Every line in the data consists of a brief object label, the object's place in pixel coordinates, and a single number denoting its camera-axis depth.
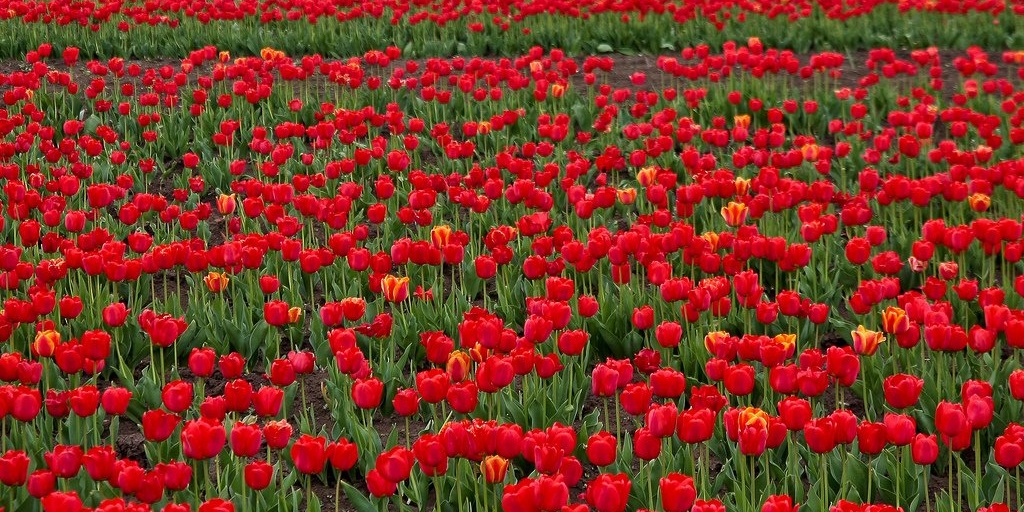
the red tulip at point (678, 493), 5.35
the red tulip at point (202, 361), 7.25
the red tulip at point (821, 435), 6.08
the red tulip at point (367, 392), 6.71
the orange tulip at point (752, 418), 6.11
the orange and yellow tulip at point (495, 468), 6.01
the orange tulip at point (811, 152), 13.35
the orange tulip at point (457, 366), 7.02
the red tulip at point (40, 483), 5.80
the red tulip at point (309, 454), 5.87
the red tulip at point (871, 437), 6.06
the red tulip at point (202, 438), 5.97
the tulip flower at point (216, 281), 9.48
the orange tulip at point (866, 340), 7.76
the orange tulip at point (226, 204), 11.20
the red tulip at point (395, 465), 5.67
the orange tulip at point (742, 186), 11.73
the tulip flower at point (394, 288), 8.75
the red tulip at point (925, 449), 6.04
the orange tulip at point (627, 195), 11.68
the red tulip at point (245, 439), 6.11
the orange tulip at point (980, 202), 11.57
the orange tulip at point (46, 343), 7.62
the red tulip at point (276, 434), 6.37
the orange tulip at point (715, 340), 7.34
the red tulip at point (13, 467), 5.86
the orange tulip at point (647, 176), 12.41
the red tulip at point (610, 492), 5.32
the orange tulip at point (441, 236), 9.95
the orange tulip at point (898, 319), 7.61
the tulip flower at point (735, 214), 10.89
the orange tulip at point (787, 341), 7.30
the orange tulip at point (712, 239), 10.11
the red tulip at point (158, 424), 6.29
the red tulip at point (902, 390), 6.60
